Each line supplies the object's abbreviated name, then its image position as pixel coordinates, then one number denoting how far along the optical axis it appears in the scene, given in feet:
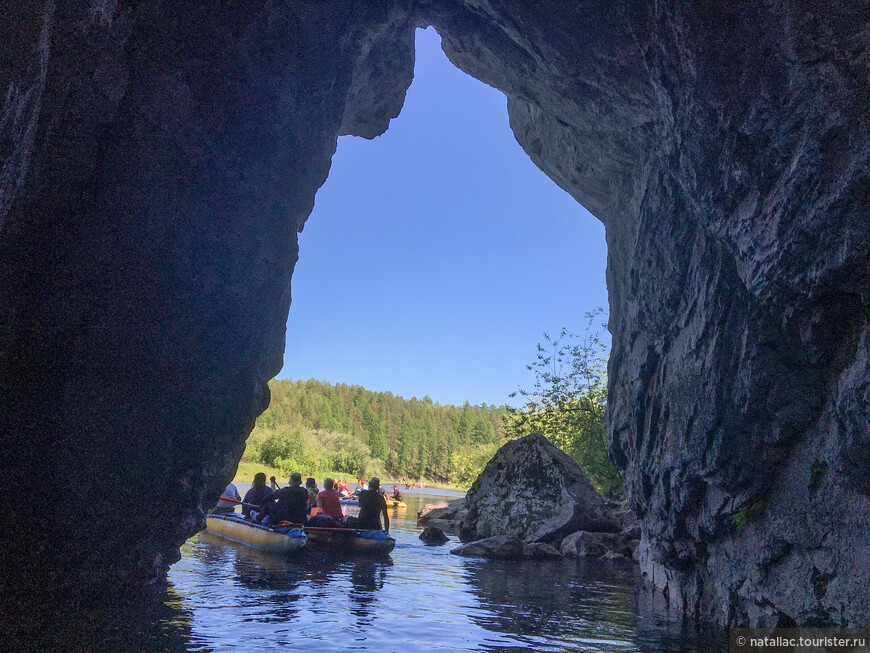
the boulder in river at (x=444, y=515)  83.51
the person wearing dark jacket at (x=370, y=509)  48.80
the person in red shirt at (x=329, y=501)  50.72
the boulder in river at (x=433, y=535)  63.31
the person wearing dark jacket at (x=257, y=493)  56.29
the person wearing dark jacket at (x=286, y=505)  47.01
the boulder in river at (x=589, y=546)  58.08
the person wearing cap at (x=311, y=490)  60.29
